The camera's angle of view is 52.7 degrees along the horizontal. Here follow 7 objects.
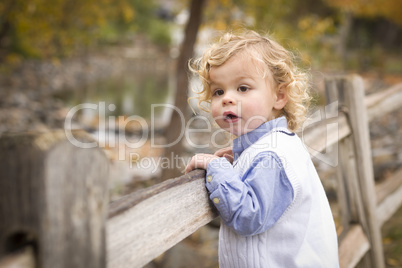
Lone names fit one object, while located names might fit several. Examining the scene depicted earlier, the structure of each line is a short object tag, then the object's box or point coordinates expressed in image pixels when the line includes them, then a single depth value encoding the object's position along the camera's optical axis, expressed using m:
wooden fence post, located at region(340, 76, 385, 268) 2.54
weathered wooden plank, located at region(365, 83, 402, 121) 2.85
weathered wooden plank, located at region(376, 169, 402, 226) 2.94
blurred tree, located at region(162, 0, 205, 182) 3.98
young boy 1.27
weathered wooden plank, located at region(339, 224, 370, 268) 2.20
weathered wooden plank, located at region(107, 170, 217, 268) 0.90
